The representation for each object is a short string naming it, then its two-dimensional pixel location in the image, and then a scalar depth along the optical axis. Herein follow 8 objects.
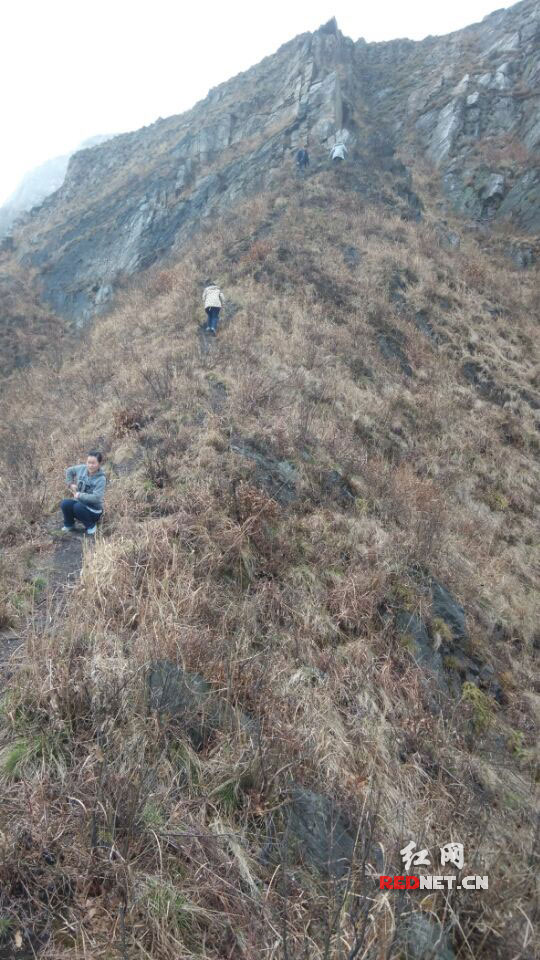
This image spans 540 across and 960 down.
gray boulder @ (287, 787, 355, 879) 2.43
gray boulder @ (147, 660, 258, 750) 2.92
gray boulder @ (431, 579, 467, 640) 5.17
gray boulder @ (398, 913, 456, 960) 2.05
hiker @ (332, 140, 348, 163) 20.53
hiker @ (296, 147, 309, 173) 20.55
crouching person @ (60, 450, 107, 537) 5.41
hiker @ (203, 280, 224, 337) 10.98
